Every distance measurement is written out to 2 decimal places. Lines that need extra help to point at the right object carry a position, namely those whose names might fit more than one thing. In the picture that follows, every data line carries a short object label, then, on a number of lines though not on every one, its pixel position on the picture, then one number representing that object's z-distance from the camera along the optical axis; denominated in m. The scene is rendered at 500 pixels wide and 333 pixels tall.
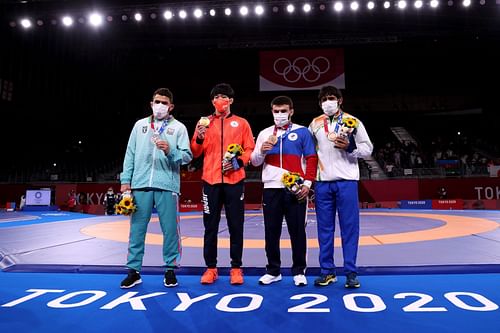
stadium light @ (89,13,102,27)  13.92
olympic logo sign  16.44
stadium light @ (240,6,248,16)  13.84
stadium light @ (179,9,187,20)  14.18
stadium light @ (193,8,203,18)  14.05
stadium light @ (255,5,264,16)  13.80
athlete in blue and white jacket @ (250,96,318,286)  3.58
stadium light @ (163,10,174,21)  14.25
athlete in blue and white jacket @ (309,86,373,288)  3.52
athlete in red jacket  3.66
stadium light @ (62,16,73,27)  13.94
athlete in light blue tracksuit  3.64
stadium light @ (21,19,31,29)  13.93
